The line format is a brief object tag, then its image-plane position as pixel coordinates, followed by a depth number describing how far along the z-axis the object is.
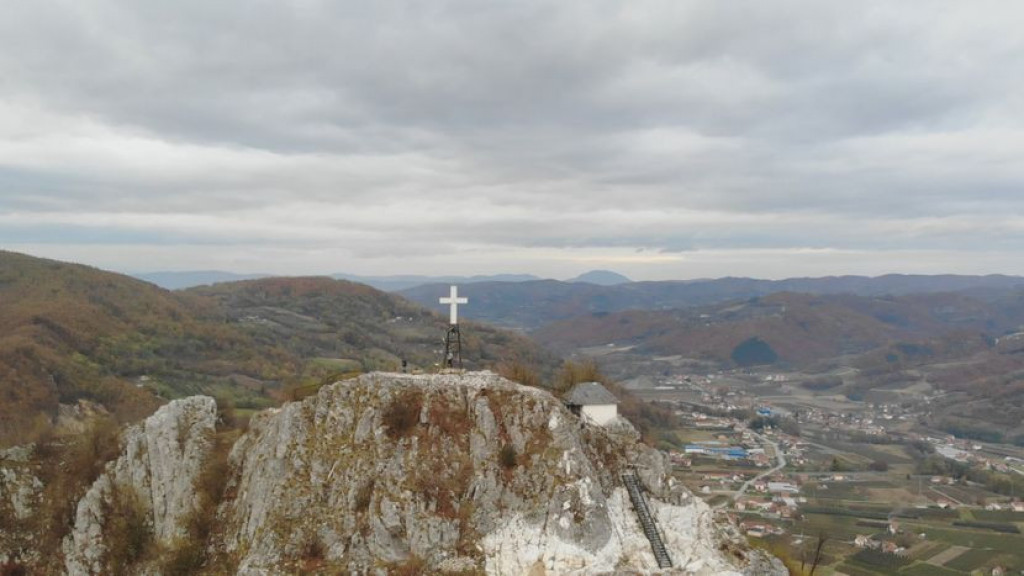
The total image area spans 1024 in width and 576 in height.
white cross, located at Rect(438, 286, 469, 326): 40.34
